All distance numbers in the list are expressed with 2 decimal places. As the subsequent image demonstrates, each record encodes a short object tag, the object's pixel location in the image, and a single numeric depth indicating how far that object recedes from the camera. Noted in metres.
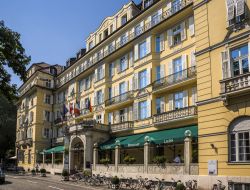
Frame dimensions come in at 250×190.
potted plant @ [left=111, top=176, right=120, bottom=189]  19.37
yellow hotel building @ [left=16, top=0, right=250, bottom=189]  14.32
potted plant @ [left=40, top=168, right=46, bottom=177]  32.34
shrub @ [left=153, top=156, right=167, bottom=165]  19.21
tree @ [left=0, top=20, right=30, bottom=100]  9.04
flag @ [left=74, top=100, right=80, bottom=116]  31.53
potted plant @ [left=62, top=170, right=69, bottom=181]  26.26
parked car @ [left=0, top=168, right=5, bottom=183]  22.27
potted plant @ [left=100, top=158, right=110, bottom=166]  25.09
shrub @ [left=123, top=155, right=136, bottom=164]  22.38
